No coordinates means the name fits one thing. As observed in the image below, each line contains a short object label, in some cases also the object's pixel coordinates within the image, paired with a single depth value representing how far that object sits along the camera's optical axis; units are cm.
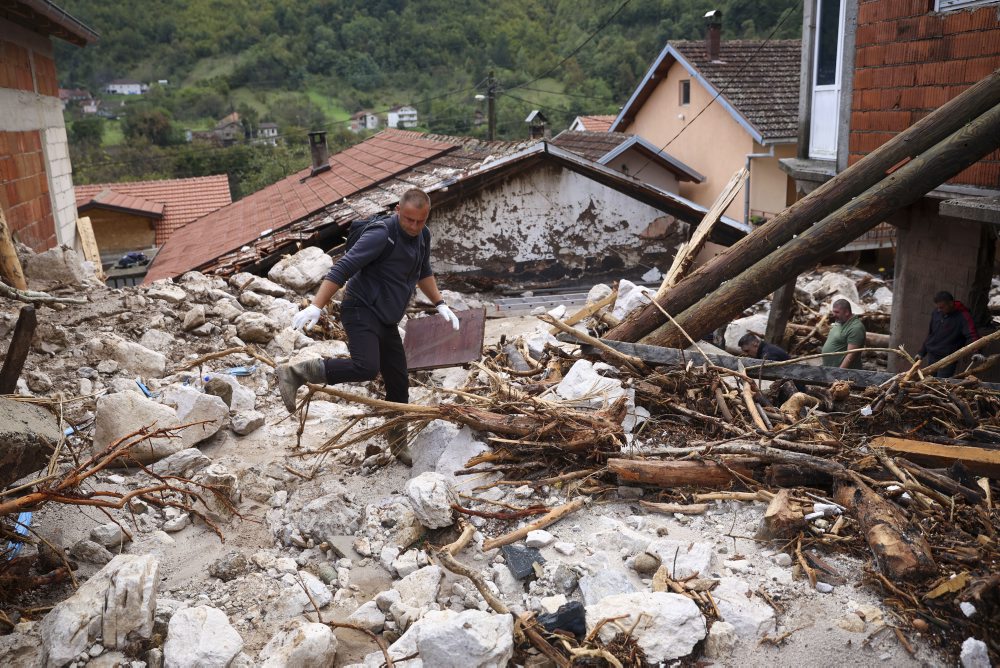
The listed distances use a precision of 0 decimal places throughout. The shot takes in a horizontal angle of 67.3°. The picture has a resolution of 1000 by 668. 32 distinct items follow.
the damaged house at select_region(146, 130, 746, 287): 1133
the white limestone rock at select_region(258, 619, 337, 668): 279
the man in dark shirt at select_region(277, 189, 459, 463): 448
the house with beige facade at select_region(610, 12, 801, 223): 1894
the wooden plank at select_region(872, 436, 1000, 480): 403
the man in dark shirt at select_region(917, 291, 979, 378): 694
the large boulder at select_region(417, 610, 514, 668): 277
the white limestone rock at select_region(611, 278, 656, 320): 811
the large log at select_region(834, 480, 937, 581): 312
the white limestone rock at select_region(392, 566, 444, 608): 327
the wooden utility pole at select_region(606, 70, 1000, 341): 628
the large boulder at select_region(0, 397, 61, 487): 319
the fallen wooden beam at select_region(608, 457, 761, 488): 408
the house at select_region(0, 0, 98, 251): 906
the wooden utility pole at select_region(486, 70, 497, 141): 2573
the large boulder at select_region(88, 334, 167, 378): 622
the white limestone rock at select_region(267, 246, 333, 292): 902
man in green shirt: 732
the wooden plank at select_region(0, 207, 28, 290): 684
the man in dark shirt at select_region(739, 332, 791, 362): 673
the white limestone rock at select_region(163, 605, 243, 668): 279
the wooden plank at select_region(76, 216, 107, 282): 1298
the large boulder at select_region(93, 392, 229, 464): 448
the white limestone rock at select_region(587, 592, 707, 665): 293
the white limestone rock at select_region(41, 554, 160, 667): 278
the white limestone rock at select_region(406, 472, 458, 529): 371
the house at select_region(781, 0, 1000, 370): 686
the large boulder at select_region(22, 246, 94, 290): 765
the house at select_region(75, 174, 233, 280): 2317
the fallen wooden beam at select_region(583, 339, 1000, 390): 522
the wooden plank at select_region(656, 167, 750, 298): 698
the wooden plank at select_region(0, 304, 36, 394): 409
